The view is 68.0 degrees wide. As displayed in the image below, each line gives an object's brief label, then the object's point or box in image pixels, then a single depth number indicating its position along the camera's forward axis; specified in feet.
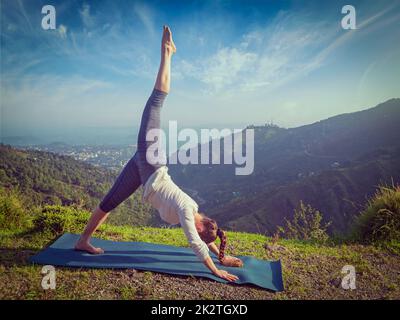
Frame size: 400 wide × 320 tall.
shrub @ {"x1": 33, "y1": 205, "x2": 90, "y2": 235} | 15.71
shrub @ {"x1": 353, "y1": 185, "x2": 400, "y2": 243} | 16.34
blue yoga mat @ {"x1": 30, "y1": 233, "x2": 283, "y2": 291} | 11.62
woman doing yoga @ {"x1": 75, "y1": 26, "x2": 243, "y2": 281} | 10.38
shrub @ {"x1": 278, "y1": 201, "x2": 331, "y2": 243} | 18.28
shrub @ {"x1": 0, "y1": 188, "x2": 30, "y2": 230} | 16.67
